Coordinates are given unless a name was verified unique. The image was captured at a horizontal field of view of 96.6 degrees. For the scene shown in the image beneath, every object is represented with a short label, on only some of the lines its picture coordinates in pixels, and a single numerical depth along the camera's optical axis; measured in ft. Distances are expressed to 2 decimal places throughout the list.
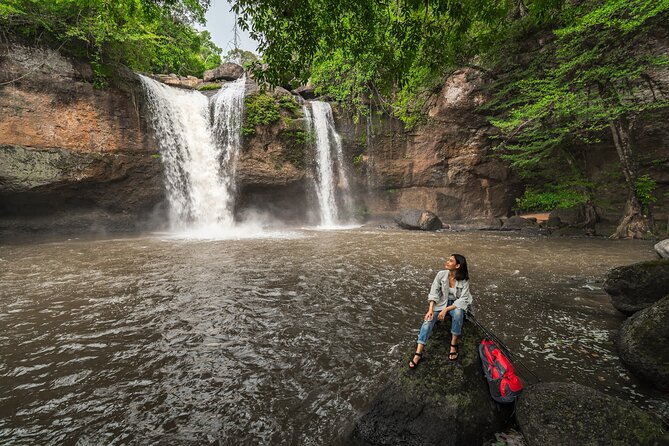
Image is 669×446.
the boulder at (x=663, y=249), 20.54
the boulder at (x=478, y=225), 58.83
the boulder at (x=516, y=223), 57.41
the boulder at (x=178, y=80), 66.44
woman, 9.94
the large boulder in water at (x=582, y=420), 7.20
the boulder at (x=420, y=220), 59.47
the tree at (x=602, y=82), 34.19
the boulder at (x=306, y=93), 80.93
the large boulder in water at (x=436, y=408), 8.18
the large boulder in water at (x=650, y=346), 10.00
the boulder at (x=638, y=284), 14.65
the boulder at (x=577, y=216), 49.96
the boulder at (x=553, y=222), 56.19
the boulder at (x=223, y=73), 78.64
